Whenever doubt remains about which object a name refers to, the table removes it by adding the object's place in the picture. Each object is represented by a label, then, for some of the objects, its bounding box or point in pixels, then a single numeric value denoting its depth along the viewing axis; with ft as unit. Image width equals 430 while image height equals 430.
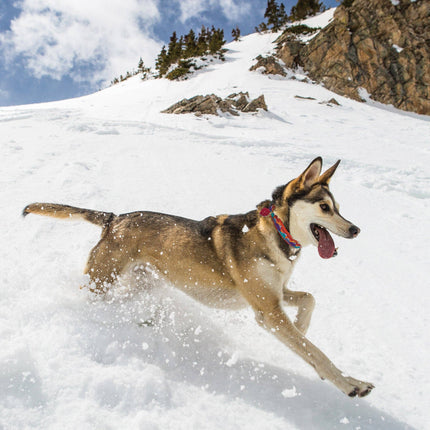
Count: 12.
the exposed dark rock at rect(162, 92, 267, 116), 69.46
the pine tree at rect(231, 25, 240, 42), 229.25
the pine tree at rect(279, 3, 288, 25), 211.00
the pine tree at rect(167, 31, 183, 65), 175.63
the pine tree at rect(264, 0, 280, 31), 210.18
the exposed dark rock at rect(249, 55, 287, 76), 122.01
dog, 10.36
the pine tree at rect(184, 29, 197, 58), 173.82
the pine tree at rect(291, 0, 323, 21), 209.56
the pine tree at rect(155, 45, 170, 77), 165.08
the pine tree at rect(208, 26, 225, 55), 172.52
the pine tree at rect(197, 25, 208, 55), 178.19
